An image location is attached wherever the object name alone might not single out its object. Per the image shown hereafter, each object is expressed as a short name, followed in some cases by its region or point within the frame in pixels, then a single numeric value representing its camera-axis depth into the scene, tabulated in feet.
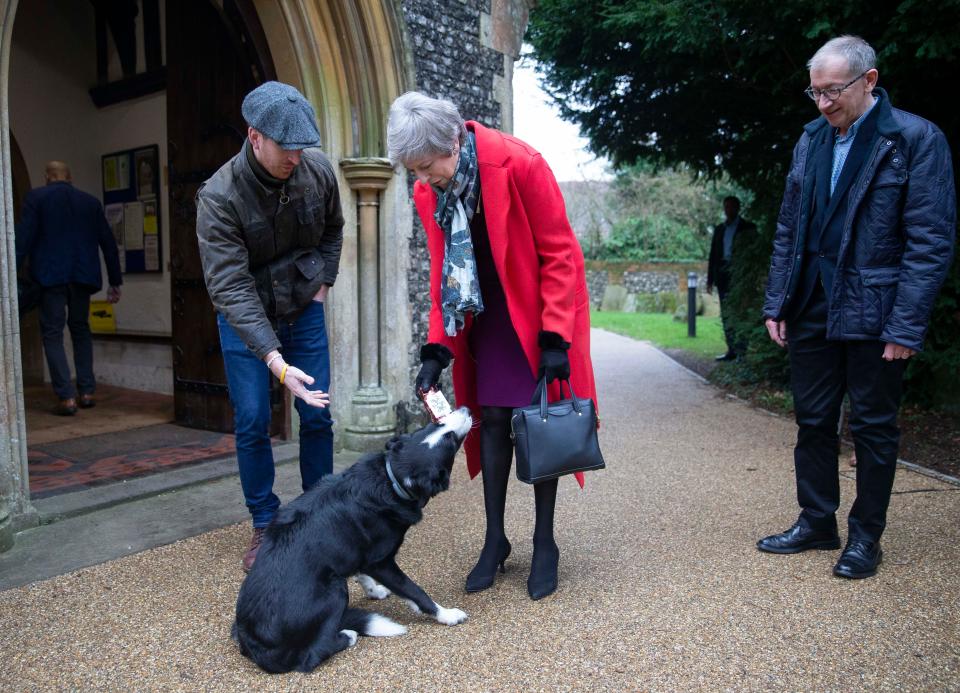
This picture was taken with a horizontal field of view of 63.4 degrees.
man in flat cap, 9.20
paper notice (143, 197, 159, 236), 23.93
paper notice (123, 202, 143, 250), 24.50
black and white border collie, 7.75
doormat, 14.97
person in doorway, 21.13
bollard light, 46.80
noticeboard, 23.97
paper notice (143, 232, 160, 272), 24.18
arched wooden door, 17.51
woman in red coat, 8.95
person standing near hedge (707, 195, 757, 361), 29.55
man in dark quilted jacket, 9.49
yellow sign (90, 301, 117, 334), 25.79
